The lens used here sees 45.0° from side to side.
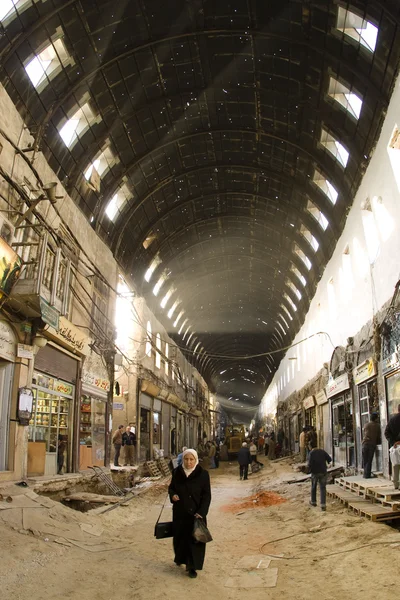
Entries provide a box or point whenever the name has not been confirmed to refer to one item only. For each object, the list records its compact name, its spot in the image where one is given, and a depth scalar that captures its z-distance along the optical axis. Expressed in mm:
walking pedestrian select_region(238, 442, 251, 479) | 22000
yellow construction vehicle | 39594
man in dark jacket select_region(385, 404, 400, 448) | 8695
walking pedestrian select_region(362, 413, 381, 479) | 11281
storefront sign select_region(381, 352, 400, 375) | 10238
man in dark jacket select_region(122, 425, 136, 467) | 18812
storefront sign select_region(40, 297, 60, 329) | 10352
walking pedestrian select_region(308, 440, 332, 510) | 10859
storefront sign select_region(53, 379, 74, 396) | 13406
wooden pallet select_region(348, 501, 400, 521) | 7922
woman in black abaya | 5816
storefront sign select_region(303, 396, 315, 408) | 22856
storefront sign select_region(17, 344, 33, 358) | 10693
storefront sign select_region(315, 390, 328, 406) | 19803
